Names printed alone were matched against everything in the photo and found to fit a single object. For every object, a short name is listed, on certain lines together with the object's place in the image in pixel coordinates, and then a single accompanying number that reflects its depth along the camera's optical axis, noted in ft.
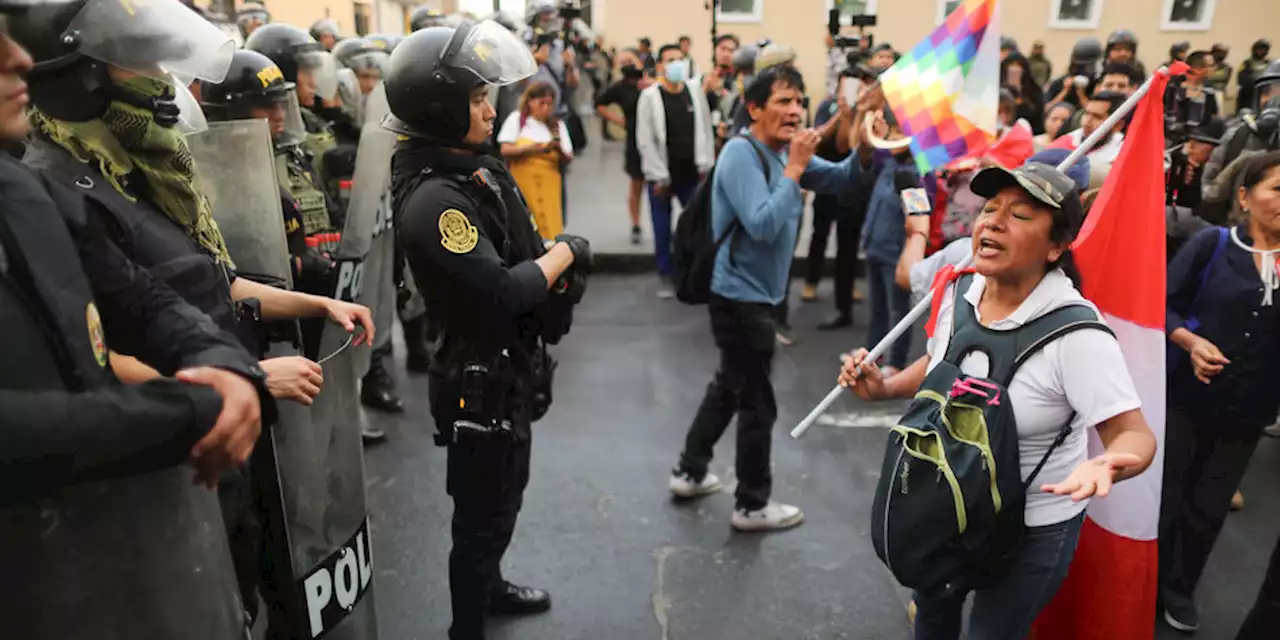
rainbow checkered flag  9.78
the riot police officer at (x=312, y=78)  13.16
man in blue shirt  10.18
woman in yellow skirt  19.60
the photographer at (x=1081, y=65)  24.53
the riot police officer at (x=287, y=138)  10.30
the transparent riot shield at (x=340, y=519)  6.34
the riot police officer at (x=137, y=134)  4.70
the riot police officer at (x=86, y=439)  3.37
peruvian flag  7.15
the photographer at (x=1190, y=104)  12.86
